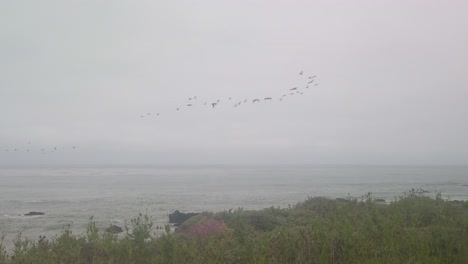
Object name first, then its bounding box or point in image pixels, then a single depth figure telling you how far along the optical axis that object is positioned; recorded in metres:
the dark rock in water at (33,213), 42.09
